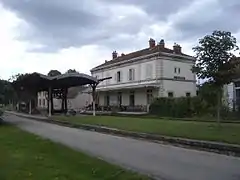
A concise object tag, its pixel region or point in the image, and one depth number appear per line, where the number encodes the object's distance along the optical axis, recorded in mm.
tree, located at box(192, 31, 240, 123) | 11452
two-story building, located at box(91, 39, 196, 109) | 27865
